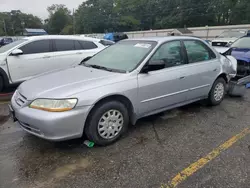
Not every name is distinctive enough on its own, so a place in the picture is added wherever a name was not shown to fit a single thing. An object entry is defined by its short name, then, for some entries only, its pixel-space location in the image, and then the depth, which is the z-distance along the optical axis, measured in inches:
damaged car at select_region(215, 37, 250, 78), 226.7
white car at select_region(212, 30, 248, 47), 494.6
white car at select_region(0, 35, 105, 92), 216.1
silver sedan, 106.0
